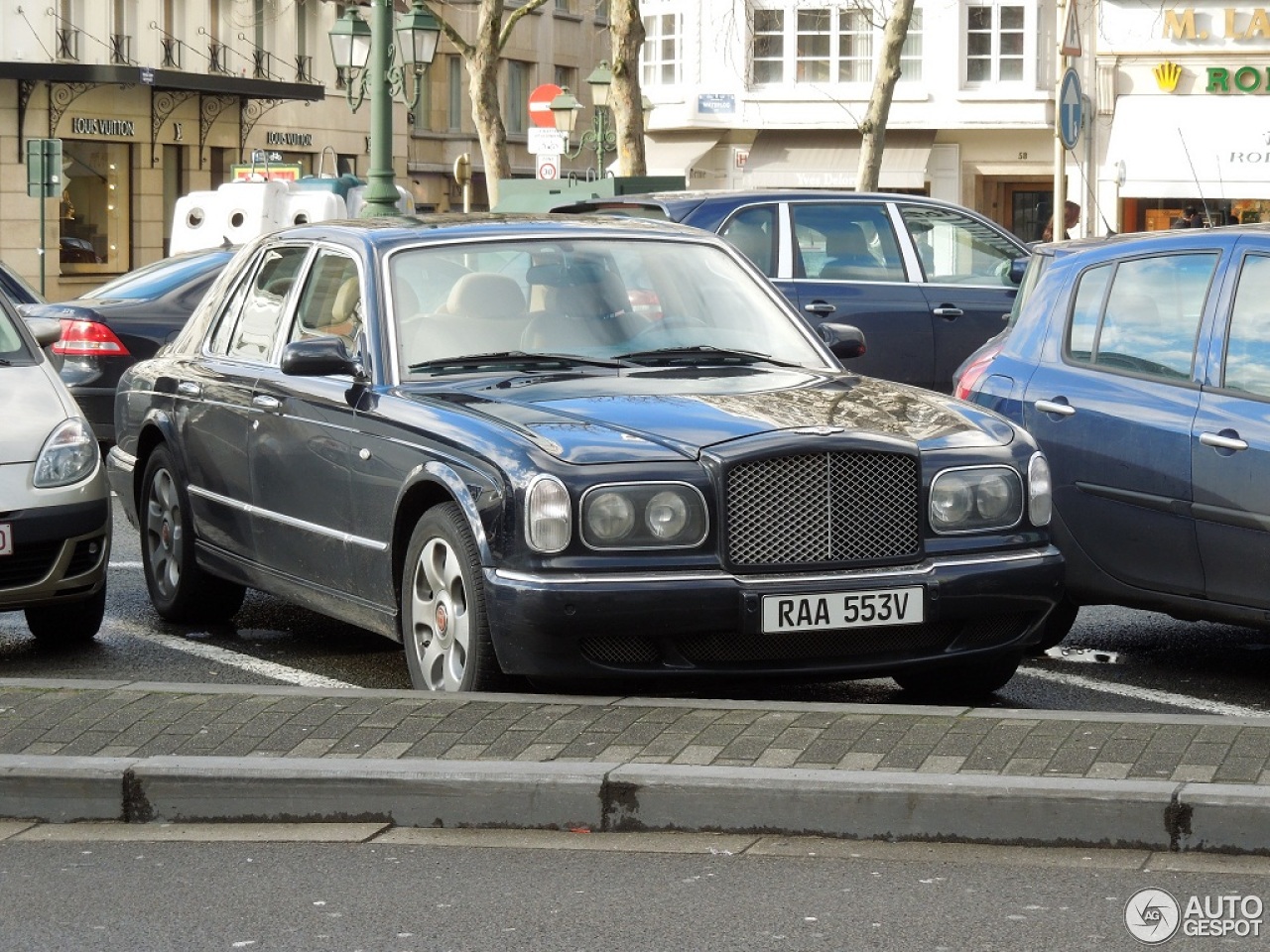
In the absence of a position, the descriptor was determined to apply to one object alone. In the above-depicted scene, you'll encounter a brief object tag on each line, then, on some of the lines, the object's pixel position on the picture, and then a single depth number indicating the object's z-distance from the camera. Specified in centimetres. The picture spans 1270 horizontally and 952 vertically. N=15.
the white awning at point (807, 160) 5344
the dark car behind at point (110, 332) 1603
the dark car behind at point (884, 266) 1582
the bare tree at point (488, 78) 3616
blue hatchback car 753
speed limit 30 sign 3666
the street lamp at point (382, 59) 2286
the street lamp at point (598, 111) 3897
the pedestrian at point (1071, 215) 2065
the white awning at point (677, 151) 5422
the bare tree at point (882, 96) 3259
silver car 852
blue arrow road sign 1655
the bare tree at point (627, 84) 3241
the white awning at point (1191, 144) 4425
